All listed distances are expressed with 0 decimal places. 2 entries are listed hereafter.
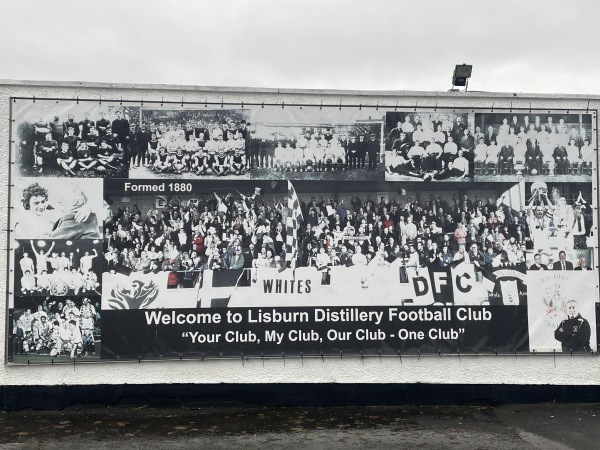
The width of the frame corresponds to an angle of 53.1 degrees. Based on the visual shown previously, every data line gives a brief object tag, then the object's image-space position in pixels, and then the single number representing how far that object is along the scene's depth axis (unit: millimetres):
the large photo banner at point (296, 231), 7266
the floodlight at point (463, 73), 8156
